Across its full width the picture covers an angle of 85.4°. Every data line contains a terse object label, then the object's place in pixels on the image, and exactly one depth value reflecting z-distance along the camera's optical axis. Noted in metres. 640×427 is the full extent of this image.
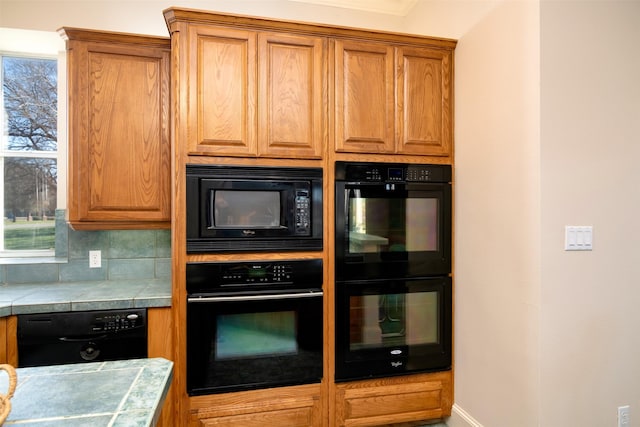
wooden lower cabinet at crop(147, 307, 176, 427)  1.83
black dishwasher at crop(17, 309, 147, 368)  1.71
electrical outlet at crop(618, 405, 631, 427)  1.67
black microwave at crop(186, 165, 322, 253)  1.82
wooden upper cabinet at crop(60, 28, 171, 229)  1.96
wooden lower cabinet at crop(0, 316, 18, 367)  1.68
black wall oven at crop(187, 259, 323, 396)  1.81
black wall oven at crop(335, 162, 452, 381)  1.99
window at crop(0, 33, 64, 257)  2.40
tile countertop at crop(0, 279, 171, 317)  1.72
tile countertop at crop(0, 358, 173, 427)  0.63
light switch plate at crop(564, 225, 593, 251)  1.58
